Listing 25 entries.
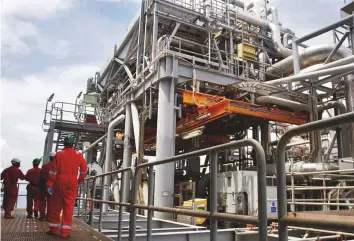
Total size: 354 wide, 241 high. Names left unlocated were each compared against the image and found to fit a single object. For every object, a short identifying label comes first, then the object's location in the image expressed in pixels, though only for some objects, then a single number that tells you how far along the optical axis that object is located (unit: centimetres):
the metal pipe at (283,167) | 151
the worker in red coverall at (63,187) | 455
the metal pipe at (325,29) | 1002
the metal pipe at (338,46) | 1019
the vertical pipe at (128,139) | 1191
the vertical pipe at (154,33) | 1159
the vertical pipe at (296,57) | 1115
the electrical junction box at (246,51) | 1259
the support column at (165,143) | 882
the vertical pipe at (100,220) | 489
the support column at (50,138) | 1455
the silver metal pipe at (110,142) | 1326
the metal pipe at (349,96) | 1048
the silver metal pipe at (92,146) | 1520
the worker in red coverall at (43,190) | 718
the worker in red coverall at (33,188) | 787
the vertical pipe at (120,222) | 401
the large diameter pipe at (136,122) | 1096
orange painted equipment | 934
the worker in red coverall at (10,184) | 742
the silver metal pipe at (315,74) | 902
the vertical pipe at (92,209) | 551
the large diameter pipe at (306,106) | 1064
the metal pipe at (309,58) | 1174
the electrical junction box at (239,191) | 834
